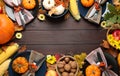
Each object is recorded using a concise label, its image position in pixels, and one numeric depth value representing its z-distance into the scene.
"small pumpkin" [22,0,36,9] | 1.33
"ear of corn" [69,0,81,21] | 1.33
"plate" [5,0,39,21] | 1.33
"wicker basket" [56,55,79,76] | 1.25
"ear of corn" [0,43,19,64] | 1.30
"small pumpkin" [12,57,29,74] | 1.26
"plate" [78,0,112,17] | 1.34
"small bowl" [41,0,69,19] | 1.32
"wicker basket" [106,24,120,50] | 1.28
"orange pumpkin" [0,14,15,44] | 1.28
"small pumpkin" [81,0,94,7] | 1.33
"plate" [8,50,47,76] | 1.28
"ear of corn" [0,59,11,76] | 1.28
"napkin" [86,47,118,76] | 1.29
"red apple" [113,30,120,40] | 1.29
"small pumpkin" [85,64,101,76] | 1.25
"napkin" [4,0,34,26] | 1.33
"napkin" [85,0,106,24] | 1.33
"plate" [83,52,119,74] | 1.27
